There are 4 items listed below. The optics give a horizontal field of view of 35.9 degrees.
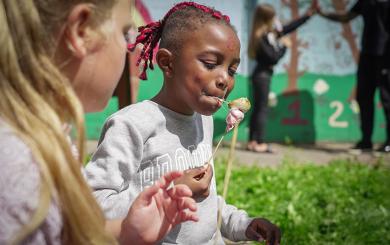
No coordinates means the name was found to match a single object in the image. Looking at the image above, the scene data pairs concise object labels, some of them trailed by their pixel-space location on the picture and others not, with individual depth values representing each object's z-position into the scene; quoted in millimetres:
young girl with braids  1756
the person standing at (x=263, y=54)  6039
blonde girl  1119
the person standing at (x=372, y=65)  6293
